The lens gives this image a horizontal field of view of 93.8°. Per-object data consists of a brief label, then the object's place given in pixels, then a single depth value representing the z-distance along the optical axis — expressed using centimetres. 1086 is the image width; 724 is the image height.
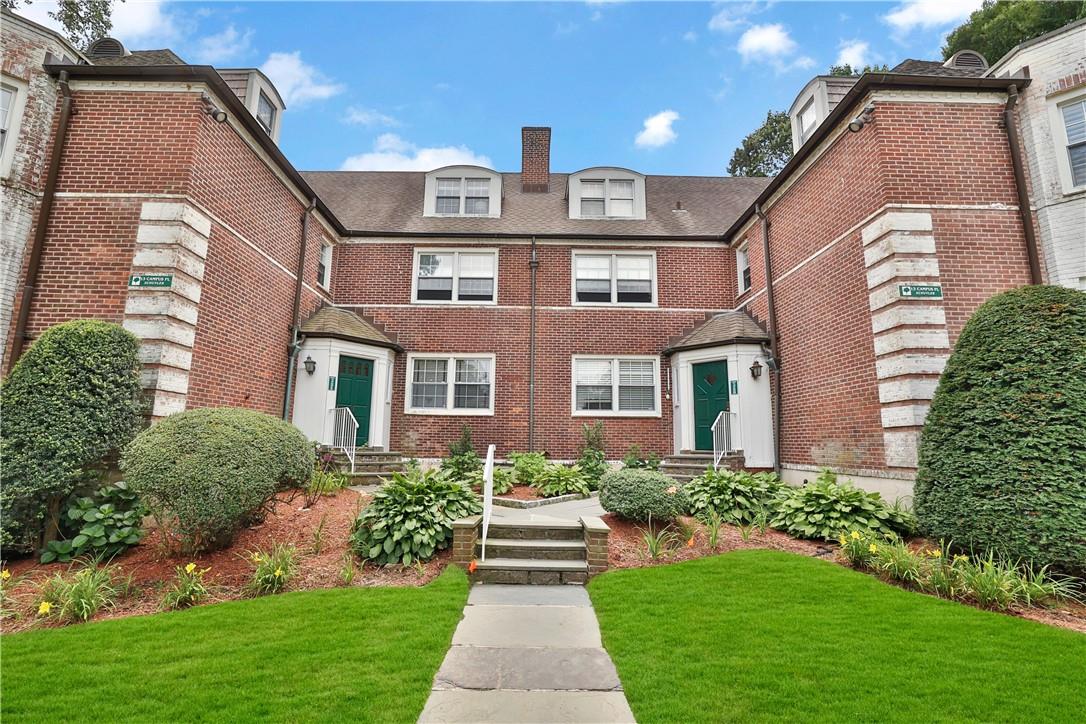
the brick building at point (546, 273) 811
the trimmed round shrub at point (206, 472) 545
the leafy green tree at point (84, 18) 1605
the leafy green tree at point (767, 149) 2955
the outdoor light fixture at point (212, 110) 855
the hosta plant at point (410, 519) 598
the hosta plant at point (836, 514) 675
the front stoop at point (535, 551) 569
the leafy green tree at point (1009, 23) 1759
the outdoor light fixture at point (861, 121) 859
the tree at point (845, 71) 2774
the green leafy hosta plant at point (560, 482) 1009
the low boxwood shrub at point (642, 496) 702
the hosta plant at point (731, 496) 765
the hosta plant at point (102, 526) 595
